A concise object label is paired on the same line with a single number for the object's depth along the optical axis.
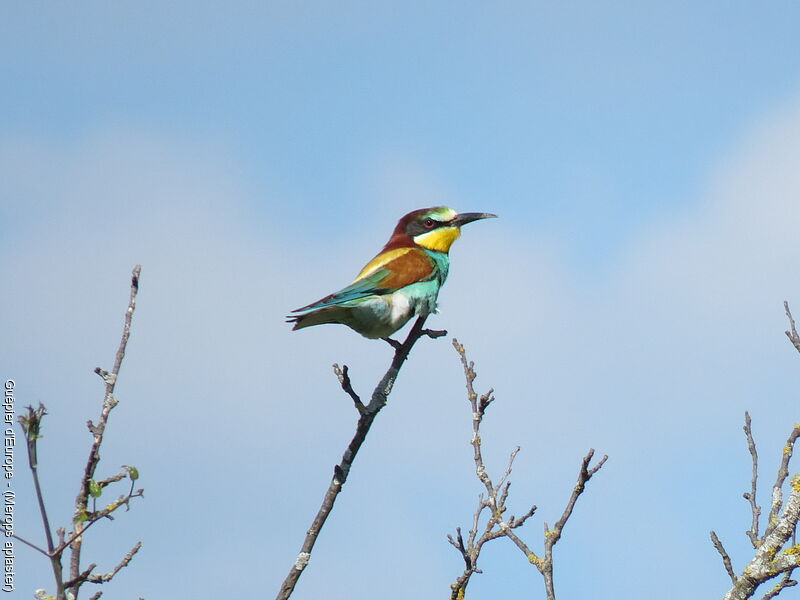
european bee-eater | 11.52
